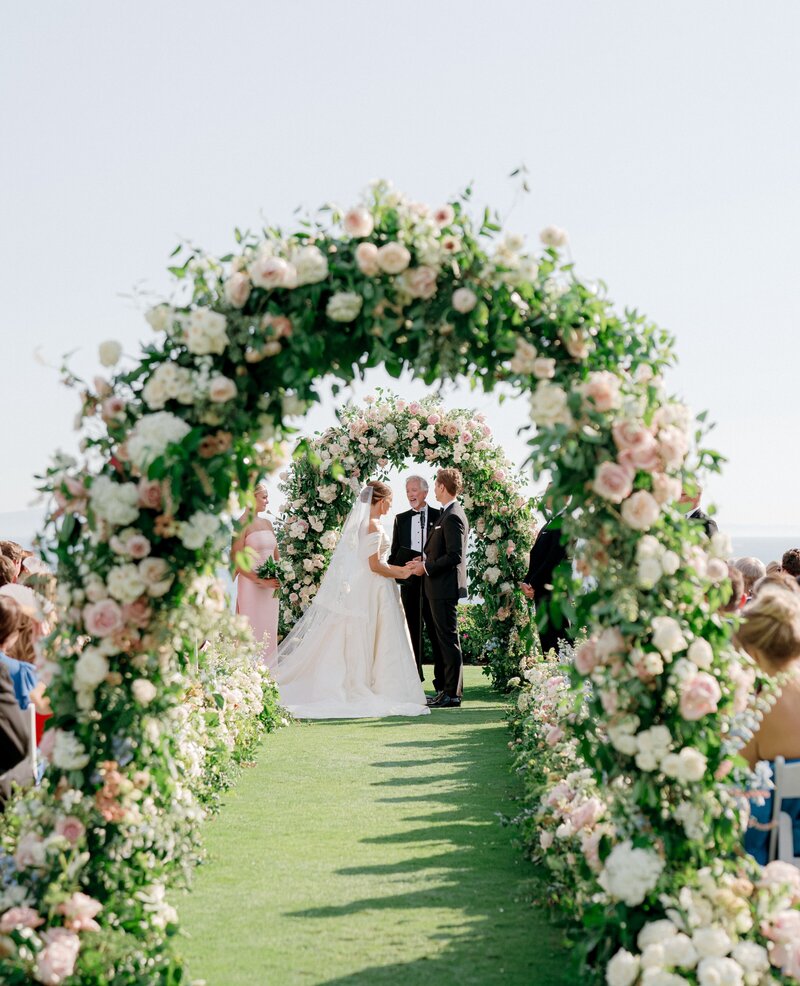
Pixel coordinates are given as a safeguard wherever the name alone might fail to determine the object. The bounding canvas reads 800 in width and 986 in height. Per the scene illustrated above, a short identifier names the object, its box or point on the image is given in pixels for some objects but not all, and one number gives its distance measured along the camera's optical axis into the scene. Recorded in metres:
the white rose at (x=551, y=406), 3.63
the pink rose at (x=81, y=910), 3.62
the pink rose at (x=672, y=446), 3.66
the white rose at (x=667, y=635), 3.54
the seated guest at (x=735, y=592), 5.10
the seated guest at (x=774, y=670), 4.11
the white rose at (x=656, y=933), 3.39
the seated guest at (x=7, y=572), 6.56
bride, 11.15
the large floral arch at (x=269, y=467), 3.59
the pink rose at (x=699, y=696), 3.54
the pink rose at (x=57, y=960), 3.46
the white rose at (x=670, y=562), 3.58
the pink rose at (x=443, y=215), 3.73
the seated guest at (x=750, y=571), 7.04
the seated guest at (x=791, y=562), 7.42
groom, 11.17
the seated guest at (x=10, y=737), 4.56
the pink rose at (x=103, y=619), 3.73
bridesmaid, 11.28
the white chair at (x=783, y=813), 3.97
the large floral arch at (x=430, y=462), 12.62
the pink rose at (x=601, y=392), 3.60
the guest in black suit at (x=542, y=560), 10.53
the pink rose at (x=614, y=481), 3.54
